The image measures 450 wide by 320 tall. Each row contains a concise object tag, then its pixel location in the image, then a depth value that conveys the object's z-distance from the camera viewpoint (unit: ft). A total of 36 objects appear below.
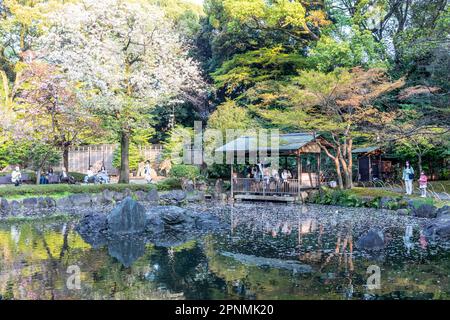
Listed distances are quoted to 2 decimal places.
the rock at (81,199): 62.08
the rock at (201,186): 78.54
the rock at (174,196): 66.98
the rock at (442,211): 44.30
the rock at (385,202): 56.24
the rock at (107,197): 65.10
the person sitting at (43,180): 71.70
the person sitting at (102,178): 78.39
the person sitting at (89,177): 77.82
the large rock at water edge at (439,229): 36.03
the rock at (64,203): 60.18
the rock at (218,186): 76.95
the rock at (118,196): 66.59
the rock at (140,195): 68.85
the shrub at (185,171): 78.18
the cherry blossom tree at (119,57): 68.28
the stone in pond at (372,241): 31.48
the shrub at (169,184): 75.00
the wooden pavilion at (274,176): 66.44
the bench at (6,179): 73.46
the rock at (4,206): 54.80
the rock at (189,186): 76.23
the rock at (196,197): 69.83
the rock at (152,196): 68.59
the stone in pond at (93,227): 37.37
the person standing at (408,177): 59.98
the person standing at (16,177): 66.68
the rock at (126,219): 39.68
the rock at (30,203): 57.54
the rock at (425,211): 48.14
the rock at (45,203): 59.00
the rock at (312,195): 66.28
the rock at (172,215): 41.65
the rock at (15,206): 55.12
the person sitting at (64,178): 74.28
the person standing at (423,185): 57.31
